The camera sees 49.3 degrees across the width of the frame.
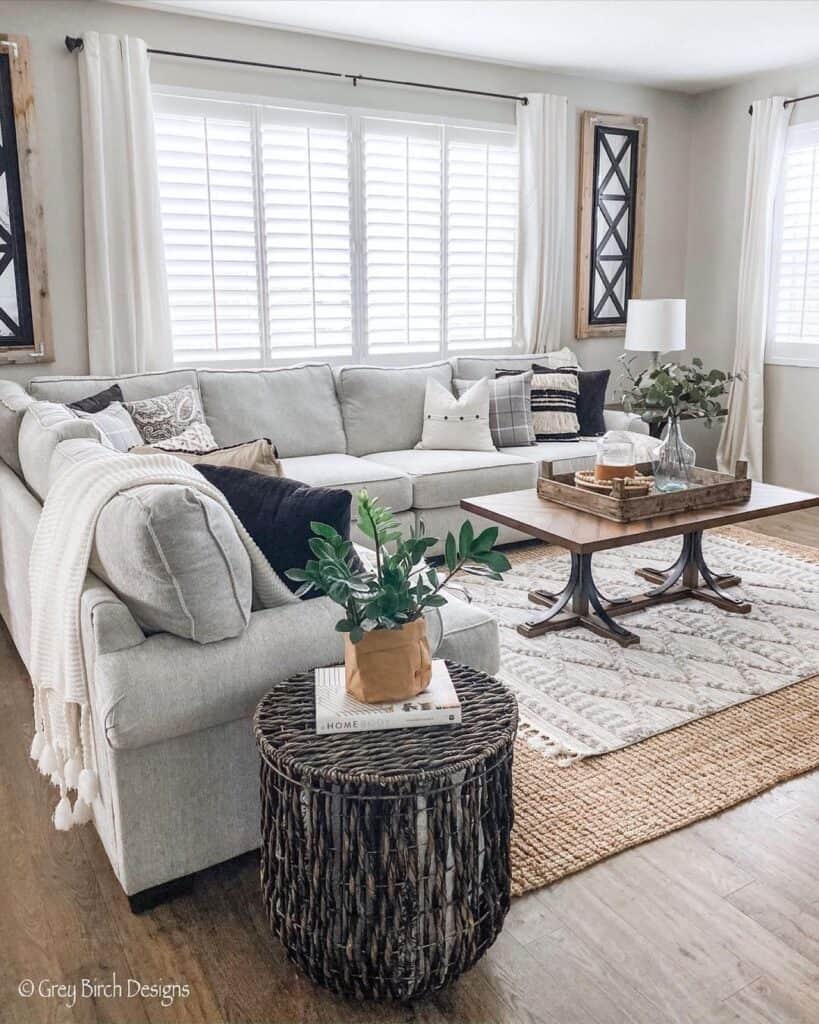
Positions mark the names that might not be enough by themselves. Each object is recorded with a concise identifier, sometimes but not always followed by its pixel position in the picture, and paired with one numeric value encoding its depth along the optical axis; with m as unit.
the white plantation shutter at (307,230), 4.71
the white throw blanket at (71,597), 1.87
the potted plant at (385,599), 1.62
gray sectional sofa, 1.76
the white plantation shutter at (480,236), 5.27
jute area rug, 2.12
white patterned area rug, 2.72
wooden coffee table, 3.13
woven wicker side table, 1.54
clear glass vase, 3.64
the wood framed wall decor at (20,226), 3.97
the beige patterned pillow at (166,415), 3.88
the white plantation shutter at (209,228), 4.44
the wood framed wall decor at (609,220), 5.74
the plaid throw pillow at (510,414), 4.85
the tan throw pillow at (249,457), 2.47
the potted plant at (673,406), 3.47
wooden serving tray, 3.27
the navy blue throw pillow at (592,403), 5.07
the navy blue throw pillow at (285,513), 1.96
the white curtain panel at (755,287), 5.49
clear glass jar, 3.41
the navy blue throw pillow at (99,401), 3.76
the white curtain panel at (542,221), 5.41
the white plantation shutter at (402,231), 4.99
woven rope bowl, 3.33
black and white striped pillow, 4.98
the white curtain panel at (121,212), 4.12
